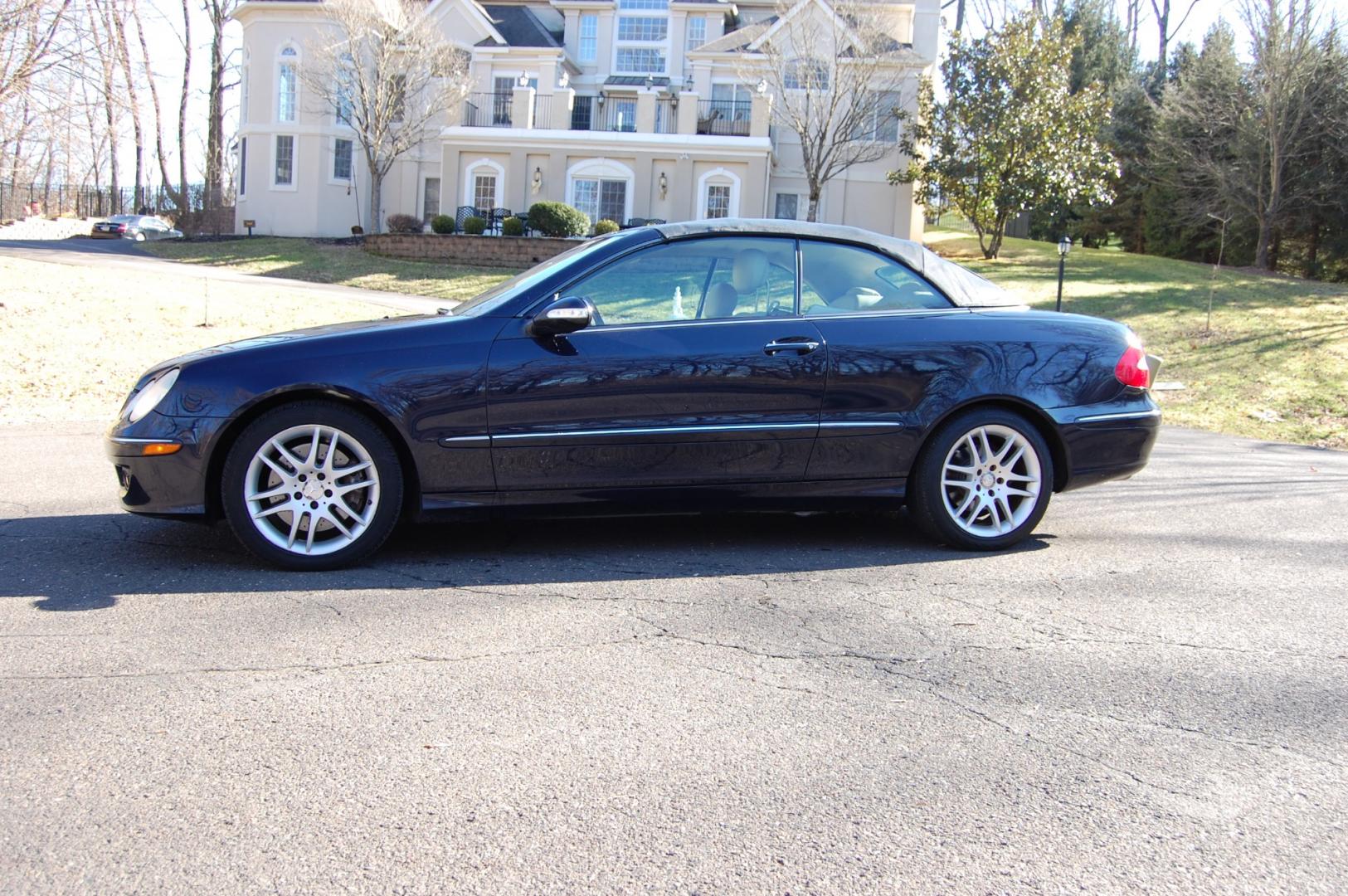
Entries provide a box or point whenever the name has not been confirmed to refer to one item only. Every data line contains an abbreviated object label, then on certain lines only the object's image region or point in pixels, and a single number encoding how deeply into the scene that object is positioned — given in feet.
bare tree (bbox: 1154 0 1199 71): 157.07
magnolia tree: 99.14
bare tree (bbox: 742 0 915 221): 100.48
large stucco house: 107.04
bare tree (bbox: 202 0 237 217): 143.95
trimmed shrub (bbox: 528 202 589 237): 94.07
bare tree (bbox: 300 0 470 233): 108.47
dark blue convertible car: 15.80
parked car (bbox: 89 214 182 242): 135.95
